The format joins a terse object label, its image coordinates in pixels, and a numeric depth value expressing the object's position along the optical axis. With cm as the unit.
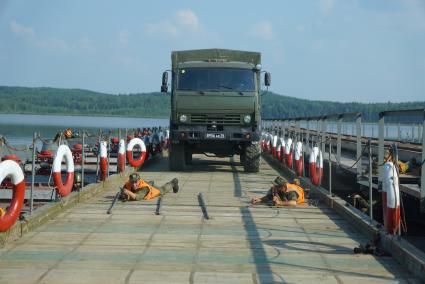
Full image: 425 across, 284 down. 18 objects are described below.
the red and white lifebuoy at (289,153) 1783
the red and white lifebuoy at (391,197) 673
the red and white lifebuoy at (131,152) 1628
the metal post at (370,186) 824
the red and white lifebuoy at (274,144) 2273
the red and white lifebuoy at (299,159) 1496
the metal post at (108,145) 1547
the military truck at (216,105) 1653
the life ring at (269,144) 2533
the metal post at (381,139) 1097
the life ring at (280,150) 1978
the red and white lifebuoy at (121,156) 1552
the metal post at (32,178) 849
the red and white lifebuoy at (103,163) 1330
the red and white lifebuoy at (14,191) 679
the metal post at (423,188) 880
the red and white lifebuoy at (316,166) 1249
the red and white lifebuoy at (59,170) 980
